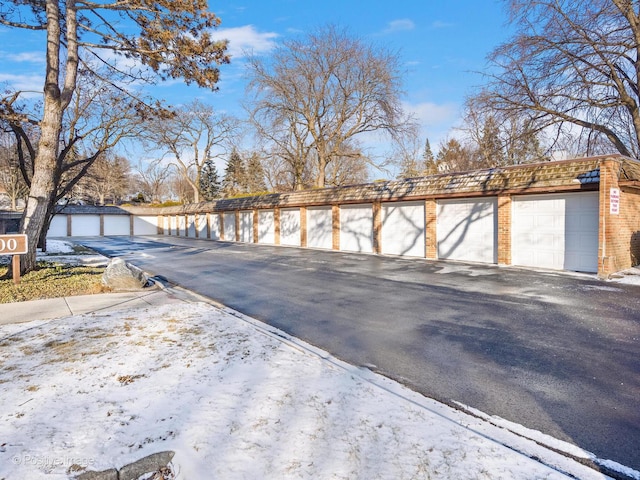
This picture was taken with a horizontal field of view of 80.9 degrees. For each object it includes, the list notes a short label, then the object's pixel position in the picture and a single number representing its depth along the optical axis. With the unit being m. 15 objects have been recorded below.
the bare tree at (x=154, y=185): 57.94
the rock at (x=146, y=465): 2.34
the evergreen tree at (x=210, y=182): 53.66
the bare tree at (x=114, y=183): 45.74
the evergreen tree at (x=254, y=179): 44.63
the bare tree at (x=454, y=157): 31.51
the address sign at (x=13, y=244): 8.02
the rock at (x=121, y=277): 8.43
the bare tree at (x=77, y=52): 9.66
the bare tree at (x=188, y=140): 37.91
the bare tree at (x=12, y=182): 26.89
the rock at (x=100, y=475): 2.26
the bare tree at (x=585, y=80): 14.19
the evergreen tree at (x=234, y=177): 46.97
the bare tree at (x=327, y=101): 27.86
